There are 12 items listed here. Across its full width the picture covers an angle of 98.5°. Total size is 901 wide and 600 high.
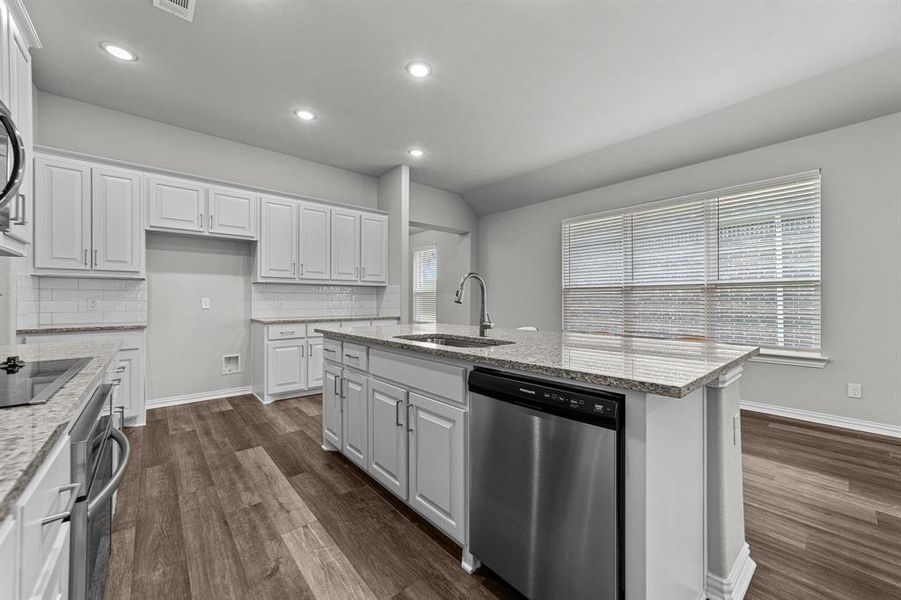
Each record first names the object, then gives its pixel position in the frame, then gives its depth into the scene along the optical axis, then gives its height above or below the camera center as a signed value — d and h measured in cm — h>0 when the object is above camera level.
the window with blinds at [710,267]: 365 +37
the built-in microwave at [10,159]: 123 +47
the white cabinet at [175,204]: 367 +93
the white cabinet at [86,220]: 316 +68
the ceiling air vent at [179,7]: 235 +180
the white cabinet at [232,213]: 402 +92
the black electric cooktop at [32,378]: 98 -25
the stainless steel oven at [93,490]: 94 -51
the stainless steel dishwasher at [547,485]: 116 -63
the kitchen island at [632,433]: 113 -54
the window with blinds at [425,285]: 798 +32
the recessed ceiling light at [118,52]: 279 +182
